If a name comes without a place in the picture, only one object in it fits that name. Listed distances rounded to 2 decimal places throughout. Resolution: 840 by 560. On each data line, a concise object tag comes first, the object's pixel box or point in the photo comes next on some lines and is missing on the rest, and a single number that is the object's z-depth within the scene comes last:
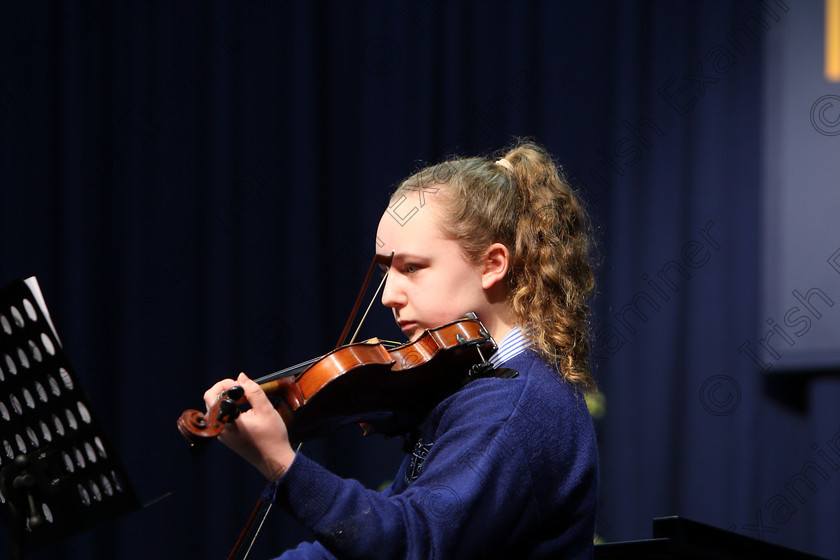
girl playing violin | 5.11
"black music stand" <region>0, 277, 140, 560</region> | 5.12
